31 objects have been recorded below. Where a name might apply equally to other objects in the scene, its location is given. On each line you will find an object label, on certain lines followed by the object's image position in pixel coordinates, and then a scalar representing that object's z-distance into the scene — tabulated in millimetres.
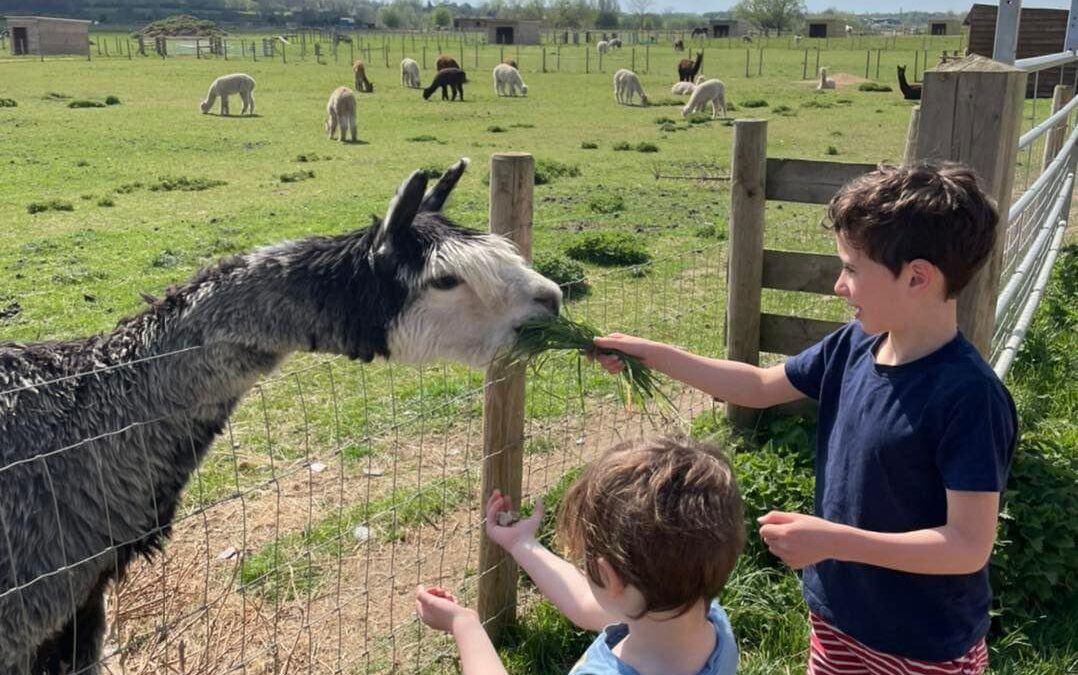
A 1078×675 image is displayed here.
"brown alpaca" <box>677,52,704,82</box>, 42938
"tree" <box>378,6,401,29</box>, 154125
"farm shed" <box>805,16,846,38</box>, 100312
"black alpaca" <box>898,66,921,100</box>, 34719
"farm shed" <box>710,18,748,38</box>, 115000
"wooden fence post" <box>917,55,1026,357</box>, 3850
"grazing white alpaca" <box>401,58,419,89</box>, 41812
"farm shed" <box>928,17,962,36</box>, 96500
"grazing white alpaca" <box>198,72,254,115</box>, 31375
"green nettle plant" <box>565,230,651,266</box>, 10852
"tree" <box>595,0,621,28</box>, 145750
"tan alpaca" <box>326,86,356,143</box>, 23812
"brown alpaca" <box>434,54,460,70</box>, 40938
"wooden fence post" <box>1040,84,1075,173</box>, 10219
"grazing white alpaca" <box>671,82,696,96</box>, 37781
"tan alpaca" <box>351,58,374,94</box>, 38438
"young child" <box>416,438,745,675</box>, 1847
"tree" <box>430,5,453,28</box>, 147875
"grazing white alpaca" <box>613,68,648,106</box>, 35031
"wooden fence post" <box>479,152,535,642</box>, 3689
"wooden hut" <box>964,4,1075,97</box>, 35719
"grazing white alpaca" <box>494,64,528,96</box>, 38469
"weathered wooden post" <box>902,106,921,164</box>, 4191
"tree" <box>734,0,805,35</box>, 123625
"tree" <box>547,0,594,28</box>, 140388
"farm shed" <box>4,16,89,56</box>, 65500
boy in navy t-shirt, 2340
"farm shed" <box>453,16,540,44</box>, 91500
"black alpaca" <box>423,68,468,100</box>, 36719
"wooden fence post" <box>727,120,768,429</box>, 4930
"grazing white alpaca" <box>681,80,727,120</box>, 30355
